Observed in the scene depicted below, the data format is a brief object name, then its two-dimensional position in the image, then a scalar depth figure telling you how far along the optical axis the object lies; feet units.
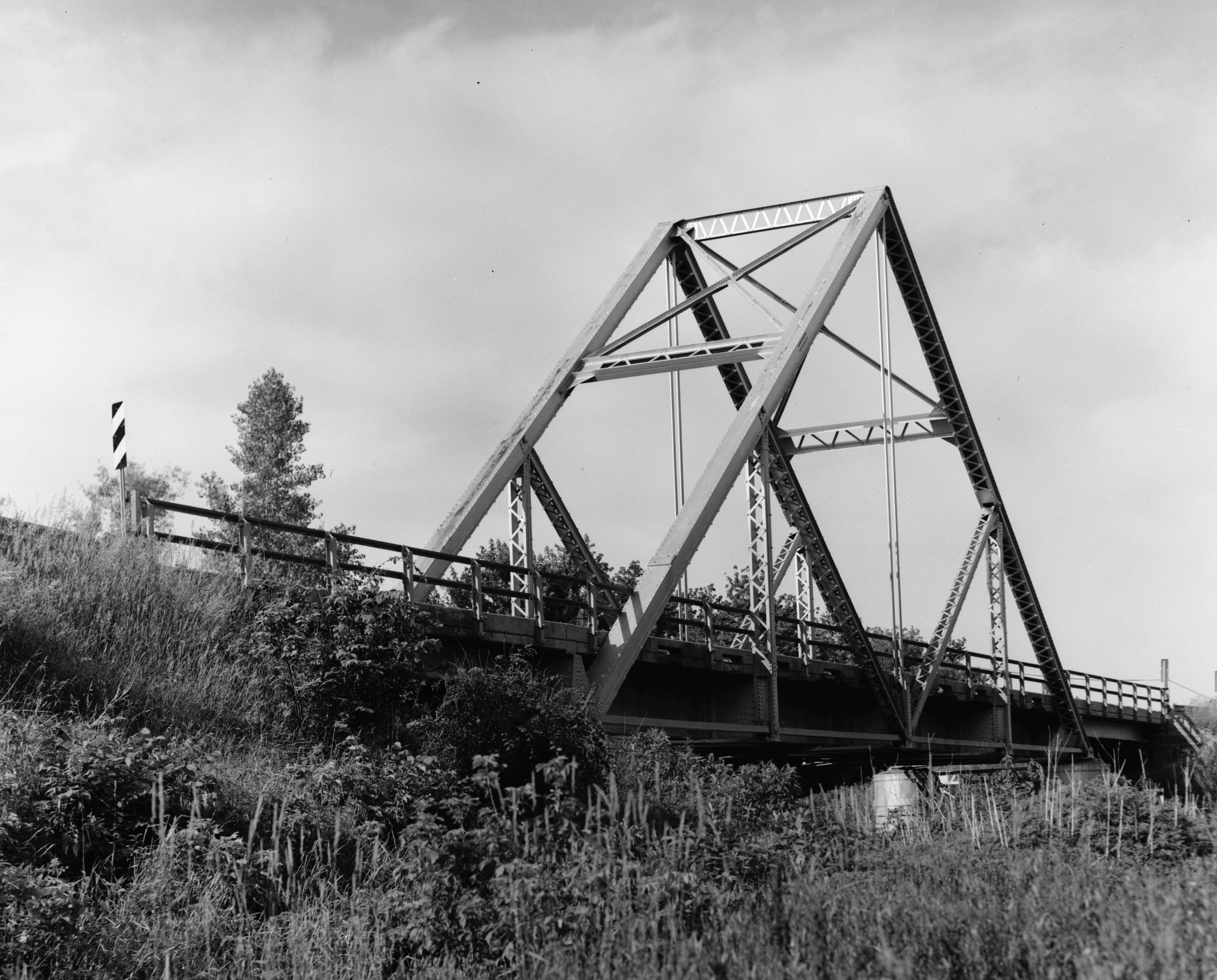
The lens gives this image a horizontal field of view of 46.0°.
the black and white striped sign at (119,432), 57.77
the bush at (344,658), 49.29
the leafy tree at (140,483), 173.99
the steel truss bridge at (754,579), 65.51
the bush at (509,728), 50.06
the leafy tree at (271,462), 152.66
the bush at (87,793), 36.37
